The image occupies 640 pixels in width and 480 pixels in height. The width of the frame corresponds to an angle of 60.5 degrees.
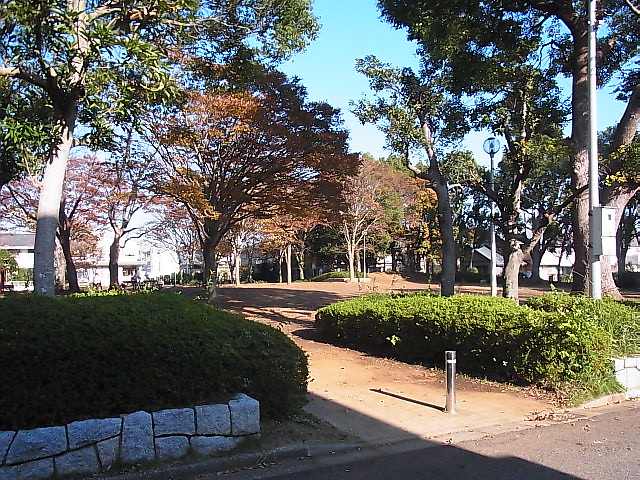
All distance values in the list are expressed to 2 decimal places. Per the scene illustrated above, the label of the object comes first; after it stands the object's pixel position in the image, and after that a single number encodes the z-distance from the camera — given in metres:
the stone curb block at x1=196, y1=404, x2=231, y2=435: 5.03
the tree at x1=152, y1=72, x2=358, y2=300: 16.89
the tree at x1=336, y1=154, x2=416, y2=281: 37.56
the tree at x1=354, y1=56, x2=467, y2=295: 14.06
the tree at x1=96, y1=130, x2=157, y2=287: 19.17
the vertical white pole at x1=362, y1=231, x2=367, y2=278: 46.64
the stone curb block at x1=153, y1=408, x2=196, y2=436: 4.83
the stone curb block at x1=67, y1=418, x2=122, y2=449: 4.47
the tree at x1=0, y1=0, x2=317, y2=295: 8.94
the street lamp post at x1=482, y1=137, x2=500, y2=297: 14.41
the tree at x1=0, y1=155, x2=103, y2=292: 25.88
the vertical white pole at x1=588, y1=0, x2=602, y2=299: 9.38
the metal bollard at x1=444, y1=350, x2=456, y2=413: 6.66
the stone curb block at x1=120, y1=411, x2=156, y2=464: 4.66
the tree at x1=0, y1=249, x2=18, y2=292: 41.47
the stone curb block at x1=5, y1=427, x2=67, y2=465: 4.27
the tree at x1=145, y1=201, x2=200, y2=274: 33.59
